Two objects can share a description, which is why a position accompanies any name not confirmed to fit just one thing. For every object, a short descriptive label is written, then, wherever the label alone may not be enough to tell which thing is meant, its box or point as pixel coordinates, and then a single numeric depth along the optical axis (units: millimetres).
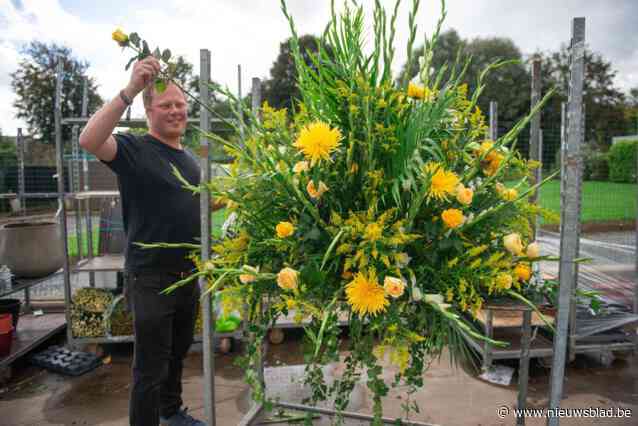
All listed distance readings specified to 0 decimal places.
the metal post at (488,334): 2713
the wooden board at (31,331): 2913
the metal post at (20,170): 4280
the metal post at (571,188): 1037
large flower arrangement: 894
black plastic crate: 2953
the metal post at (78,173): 3442
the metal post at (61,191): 2836
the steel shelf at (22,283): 3004
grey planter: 3277
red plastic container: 2852
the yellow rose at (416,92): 1011
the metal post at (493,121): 3359
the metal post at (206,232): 1051
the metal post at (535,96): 1878
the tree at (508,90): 23688
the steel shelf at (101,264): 3027
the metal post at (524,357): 1297
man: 1837
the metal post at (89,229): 3437
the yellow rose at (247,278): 933
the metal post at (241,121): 1010
